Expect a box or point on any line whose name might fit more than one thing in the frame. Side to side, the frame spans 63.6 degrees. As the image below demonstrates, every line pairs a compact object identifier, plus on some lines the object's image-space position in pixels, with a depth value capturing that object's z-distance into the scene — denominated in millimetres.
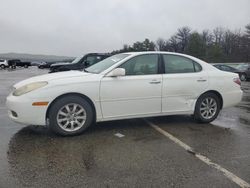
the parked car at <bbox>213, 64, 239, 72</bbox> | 16552
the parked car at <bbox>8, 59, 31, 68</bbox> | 39814
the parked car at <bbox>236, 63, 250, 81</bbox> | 15884
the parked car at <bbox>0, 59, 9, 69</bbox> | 33537
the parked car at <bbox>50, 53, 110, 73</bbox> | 9558
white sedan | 3461
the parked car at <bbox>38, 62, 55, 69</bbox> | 38581
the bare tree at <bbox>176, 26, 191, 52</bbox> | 62575
